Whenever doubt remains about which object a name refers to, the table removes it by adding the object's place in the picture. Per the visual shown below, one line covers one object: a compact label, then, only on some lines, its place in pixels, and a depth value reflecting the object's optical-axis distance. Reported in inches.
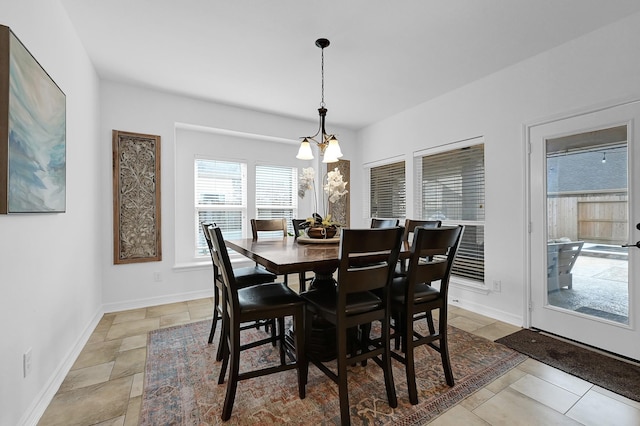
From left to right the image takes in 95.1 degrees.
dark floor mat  75.4
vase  97.4
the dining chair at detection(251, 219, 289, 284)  123.7
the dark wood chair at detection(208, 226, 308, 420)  63.4
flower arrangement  93.5
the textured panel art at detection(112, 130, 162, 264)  131.5
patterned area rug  63.9
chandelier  97.4
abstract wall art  52.0
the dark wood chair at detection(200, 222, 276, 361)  88.9
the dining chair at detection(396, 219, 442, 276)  103.8
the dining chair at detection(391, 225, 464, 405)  66.5
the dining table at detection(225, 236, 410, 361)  59.5
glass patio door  89.2
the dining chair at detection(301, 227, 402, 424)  58.1
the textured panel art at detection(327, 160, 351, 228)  197.9
